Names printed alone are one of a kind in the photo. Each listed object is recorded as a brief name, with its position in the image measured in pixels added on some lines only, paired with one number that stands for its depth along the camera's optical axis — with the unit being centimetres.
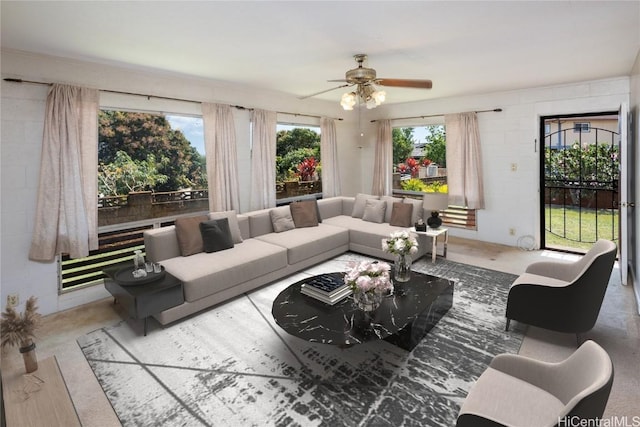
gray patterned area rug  207
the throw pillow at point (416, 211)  523
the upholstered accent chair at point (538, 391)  126
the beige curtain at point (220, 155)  465
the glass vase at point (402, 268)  327
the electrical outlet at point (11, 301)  207
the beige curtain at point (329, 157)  646
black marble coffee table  240
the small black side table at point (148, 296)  291
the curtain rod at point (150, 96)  315
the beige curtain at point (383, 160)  692
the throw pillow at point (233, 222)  430
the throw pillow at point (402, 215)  516
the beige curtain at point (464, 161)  574
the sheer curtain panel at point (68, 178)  332
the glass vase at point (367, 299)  258
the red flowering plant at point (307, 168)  638
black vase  503
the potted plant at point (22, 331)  196
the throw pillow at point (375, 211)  550
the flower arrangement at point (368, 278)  250
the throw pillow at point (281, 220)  502
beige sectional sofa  341
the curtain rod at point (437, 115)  549
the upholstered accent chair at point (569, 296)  256
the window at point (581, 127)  514
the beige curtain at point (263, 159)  521
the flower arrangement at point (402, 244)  316
